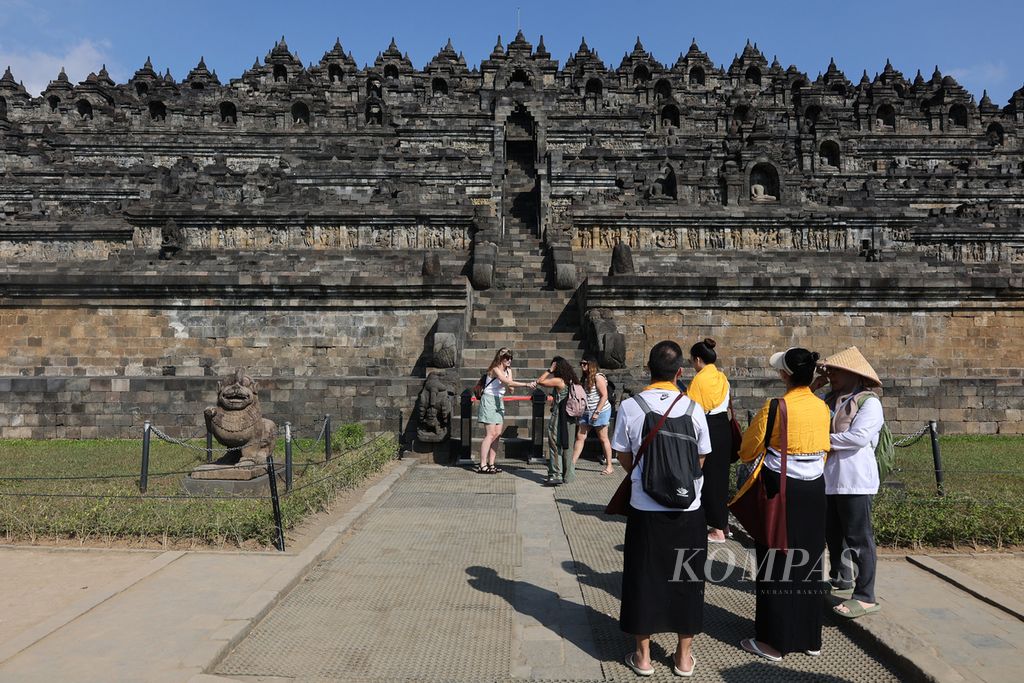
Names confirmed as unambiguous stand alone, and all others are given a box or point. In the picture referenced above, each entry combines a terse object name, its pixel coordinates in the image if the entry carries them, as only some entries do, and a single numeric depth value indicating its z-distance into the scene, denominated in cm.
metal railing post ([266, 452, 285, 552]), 590
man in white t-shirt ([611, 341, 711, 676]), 383
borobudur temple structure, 1344
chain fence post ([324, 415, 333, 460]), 954
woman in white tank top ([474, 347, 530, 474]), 955
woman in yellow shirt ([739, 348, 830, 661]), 403
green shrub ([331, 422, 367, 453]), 1036
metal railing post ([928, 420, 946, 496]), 763
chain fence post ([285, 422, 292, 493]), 675
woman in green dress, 889
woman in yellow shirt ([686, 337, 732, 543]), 502
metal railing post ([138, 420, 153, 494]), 771
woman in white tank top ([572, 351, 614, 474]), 944
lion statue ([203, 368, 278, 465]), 818
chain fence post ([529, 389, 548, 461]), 1074
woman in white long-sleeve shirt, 453
